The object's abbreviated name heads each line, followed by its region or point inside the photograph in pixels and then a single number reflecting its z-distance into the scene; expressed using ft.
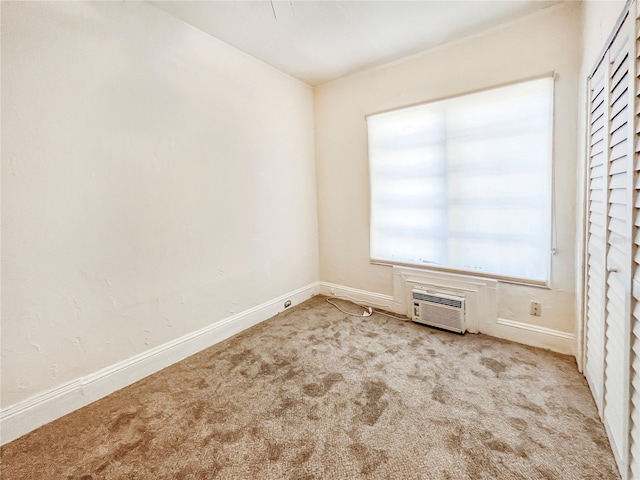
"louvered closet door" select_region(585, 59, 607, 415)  4.94
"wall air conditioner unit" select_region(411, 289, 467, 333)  8.48
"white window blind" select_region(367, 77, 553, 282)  7.48
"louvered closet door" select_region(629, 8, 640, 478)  3.44
